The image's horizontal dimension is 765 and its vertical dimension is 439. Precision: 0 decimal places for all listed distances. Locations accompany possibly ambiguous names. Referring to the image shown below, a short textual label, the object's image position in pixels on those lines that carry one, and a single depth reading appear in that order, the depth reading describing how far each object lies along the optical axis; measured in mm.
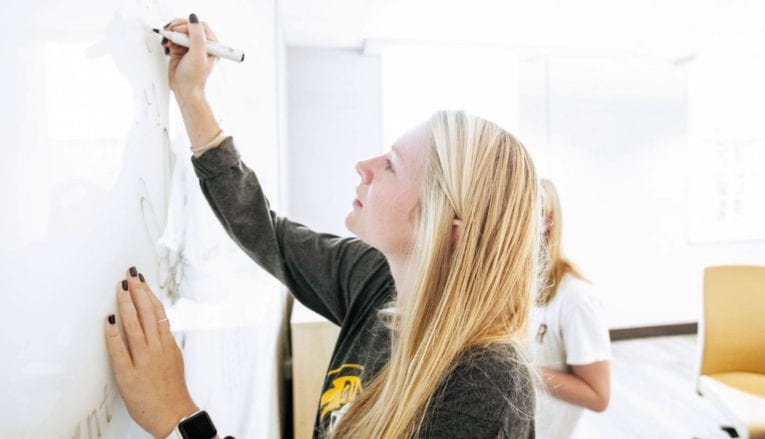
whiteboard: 241
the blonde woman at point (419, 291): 481
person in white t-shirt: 1161
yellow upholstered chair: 2000
